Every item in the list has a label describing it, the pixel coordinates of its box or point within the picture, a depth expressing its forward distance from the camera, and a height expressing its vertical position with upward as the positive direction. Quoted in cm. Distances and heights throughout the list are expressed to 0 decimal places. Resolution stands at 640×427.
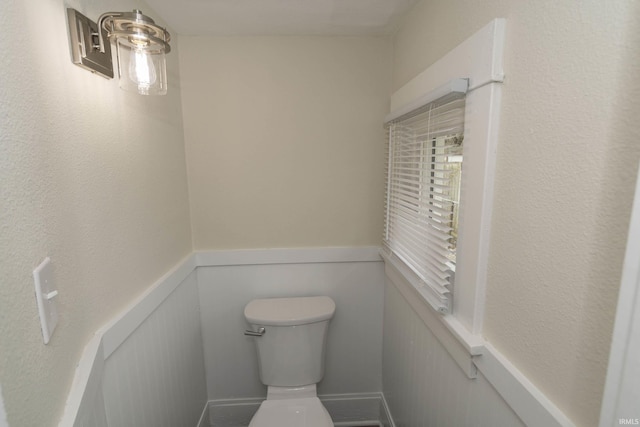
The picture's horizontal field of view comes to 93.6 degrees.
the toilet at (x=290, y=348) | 147 -91
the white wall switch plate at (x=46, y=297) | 58 -25
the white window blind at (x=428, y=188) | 96 -8
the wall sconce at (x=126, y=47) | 76 +33
